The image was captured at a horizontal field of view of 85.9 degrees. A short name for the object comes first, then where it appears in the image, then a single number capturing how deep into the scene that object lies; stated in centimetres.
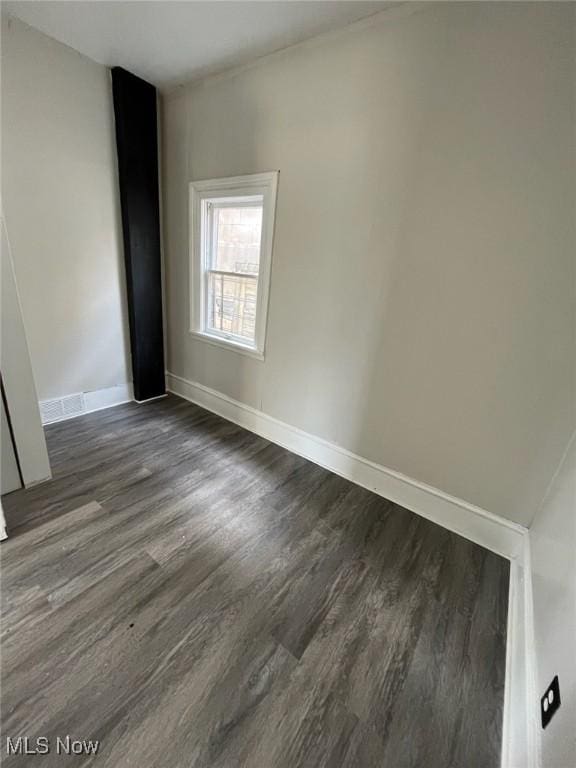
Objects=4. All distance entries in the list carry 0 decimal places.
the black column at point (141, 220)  247
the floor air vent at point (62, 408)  263
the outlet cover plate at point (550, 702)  91
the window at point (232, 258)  237
